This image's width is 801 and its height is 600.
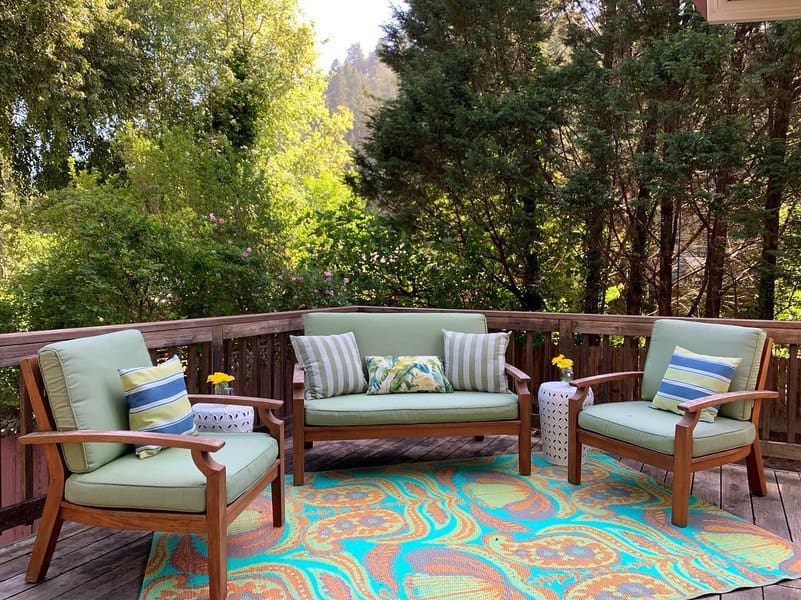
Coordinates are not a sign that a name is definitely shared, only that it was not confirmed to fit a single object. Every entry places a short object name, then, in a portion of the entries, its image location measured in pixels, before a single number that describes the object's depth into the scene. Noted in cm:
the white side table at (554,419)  354
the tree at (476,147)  590
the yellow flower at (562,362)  359
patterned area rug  217
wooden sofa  317
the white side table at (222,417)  297
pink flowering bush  530
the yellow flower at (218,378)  311
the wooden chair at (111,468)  202
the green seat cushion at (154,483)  202
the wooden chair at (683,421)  267
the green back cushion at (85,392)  214
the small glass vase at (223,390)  316
